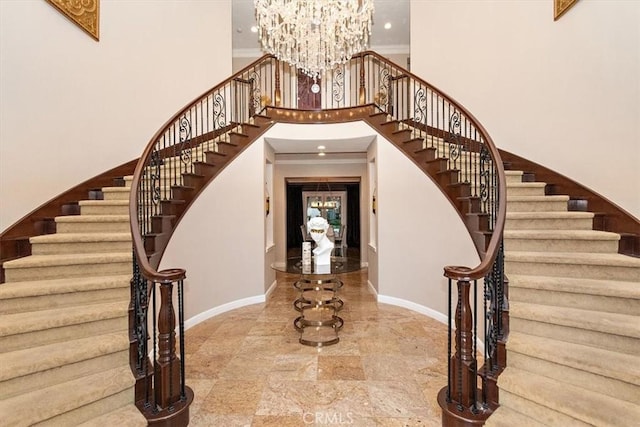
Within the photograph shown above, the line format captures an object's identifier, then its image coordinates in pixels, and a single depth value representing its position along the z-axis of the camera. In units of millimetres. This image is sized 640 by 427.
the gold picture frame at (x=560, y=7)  3551
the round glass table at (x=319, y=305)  3678
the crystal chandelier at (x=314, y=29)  3602
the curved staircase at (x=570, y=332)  1901
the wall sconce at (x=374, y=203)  5395
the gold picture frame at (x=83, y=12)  3596
